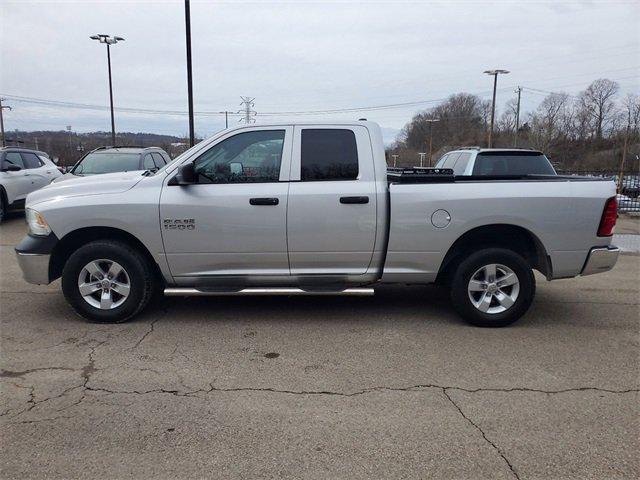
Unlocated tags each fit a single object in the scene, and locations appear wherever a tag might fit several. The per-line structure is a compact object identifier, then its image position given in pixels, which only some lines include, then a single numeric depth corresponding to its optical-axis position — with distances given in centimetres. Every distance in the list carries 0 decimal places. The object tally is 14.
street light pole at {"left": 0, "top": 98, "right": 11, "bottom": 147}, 5002
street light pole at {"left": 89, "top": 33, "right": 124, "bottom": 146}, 2610
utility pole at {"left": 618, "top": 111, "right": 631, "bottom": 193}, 1806
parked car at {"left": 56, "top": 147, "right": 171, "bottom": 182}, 1083
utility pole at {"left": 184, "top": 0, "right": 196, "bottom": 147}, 1499
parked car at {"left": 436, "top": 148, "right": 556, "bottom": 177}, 927
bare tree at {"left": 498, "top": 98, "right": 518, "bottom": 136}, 7130
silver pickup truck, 485
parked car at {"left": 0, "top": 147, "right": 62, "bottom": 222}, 1173
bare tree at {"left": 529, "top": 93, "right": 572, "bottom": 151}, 5125
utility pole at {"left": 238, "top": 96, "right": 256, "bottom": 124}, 3364
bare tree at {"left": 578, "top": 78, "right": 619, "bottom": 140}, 6188
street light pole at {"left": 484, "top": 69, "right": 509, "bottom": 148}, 4106
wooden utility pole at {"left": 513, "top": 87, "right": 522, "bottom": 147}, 4975
